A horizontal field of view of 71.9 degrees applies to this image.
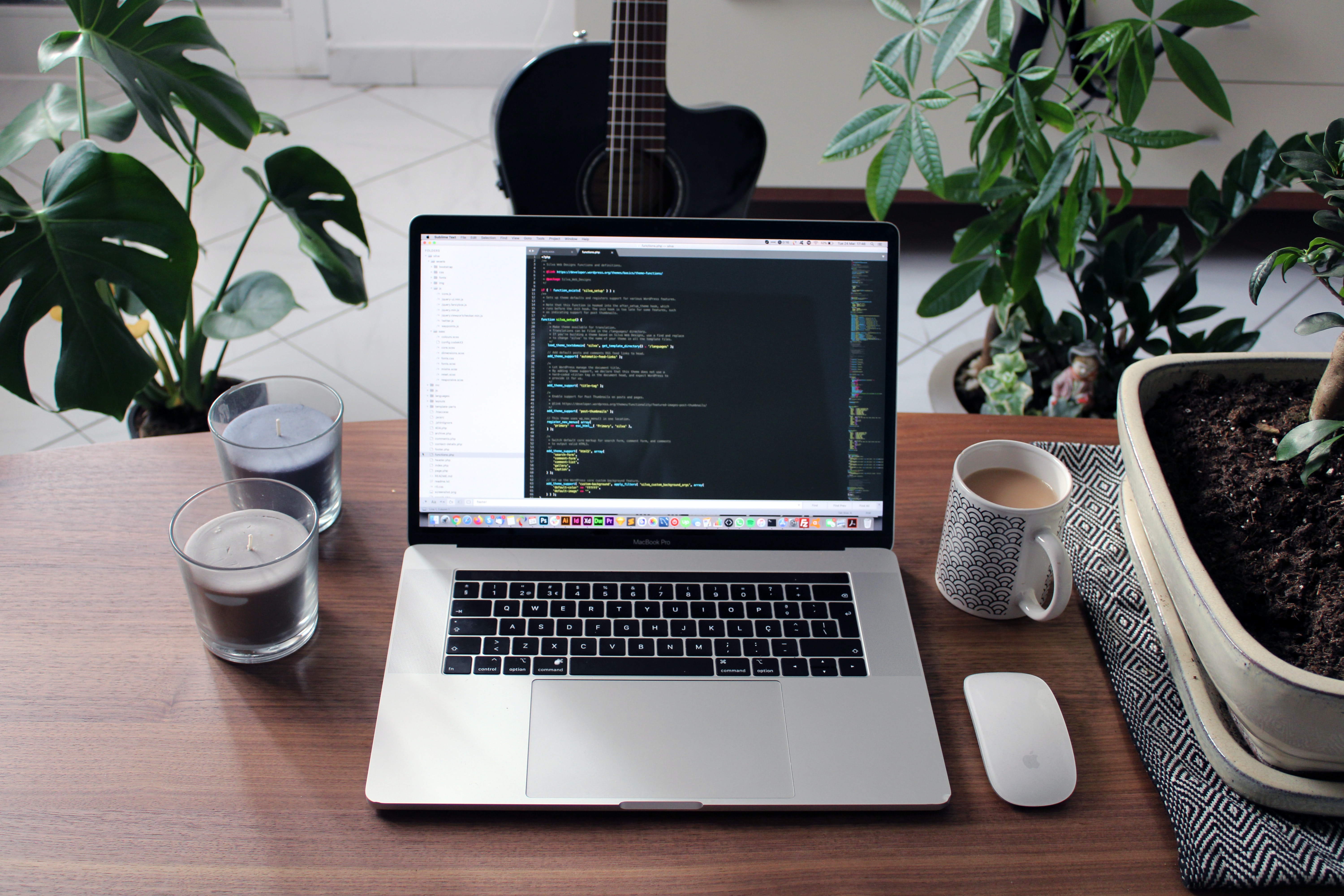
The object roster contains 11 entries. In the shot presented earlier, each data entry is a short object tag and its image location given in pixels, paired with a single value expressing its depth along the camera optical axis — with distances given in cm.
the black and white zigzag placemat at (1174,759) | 58
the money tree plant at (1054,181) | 96
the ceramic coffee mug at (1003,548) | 71
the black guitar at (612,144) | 149
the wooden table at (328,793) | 58
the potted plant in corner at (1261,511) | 56
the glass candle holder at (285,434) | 77
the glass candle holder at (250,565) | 66
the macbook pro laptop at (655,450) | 72
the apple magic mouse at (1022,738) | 63
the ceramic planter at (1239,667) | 54
